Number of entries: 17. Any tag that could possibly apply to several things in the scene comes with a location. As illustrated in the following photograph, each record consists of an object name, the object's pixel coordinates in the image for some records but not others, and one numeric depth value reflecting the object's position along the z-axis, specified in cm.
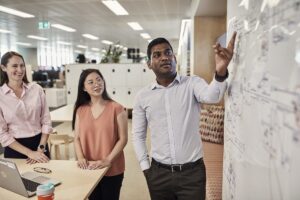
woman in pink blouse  204
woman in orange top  190
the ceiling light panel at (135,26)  926
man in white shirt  154
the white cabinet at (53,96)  996
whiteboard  73
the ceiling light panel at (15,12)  667
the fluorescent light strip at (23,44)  1562
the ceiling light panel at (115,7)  612
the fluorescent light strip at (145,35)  1231
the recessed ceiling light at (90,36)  1220
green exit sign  791
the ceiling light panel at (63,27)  925
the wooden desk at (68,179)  148
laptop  146
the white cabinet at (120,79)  712
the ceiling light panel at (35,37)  1224
